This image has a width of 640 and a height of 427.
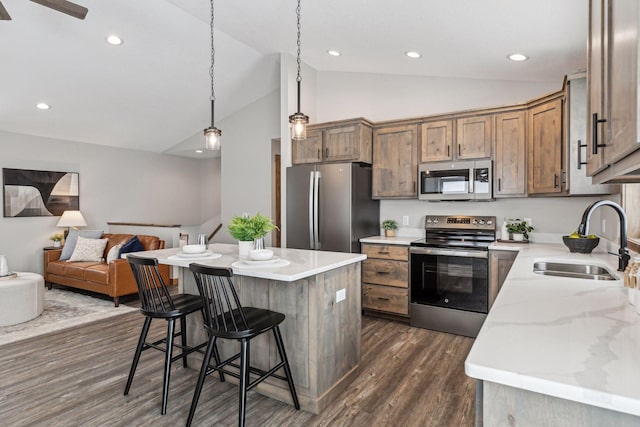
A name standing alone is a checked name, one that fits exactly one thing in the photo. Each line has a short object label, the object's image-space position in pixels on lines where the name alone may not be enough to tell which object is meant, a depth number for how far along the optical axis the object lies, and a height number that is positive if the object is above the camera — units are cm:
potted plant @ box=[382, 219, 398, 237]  460 -23
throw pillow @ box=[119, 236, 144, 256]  509 -53
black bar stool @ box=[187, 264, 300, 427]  200 -68
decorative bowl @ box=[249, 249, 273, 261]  235 -30
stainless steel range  358 -70
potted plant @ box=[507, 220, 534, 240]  378 -22
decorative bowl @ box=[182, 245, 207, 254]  267 -29
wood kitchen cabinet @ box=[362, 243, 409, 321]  399 -79
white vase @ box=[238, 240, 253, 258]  263 -28
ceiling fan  267 +152
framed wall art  566 +25
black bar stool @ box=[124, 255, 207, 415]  232 -65
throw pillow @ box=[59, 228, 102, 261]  567 -47
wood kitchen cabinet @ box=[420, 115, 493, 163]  379 +74
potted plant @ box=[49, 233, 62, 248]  596 -50
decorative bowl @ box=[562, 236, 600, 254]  276 -27
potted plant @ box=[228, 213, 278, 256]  258 -14
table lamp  593 -19
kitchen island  232 -72
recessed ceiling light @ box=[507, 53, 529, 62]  319 +132
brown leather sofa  479 -89
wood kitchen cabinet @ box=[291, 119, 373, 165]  432 +79
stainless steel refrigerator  419 +2
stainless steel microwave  378 +30
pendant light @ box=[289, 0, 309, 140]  261 +59
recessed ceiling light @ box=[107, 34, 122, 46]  411 +189
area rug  378 -126
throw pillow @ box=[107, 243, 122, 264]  509 -62
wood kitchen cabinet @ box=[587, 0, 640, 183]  84 +34
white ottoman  394 -100
